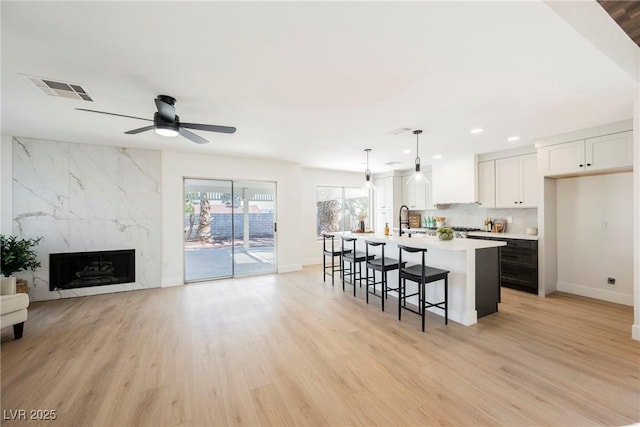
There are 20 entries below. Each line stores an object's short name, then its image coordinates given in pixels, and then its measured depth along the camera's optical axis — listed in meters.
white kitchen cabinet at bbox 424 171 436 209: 6.51
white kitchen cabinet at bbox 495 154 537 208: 4.63
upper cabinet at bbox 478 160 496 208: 5.18
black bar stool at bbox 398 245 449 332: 3.03
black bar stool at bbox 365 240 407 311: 3.68
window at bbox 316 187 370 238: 7.21
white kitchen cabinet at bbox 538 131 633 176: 3.44
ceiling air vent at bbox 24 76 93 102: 2.37
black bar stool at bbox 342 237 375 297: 4.43
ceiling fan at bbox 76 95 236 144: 2.56
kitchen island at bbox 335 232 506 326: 3.20
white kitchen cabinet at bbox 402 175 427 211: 6.73
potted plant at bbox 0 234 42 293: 3.60
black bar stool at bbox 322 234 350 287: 4.91
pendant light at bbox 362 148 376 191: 4.69
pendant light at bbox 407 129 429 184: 3.91
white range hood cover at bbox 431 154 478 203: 5.39
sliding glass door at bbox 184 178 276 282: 5.36
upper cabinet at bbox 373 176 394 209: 7.19
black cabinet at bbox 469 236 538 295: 4.32
